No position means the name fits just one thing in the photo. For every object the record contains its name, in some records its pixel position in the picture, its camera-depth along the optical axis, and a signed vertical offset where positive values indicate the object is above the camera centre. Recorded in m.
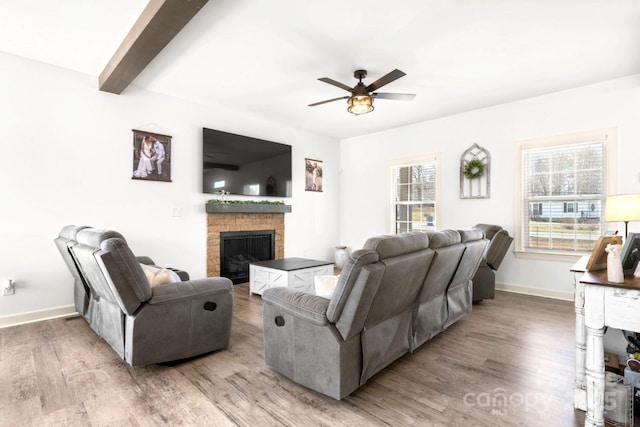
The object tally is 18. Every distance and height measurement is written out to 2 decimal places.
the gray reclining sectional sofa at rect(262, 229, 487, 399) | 1.84 -0.69
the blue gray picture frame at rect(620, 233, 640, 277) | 1.75 -0.25
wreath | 5.07 +0.63
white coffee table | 3.97 -0.83
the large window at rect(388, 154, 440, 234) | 5.79 +0.30
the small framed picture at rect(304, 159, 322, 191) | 6.45 +0.70
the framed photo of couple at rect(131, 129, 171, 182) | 4.23 +0.72
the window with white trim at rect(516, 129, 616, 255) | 4.20 +0.25
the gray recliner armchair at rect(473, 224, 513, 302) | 4.00 -0.72
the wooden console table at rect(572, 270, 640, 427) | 1.47 -0.51
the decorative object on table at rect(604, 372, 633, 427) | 1.70 -1.03
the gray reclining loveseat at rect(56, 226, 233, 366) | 2.15 -0.73
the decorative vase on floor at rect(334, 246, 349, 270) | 6.54 -0.95
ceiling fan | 3.58 +1.29
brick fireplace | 4.95 -0.28
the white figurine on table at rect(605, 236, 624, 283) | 1.54 -0.27
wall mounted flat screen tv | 4.95 +0.74
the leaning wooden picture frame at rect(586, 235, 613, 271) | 1.86 -0.28
